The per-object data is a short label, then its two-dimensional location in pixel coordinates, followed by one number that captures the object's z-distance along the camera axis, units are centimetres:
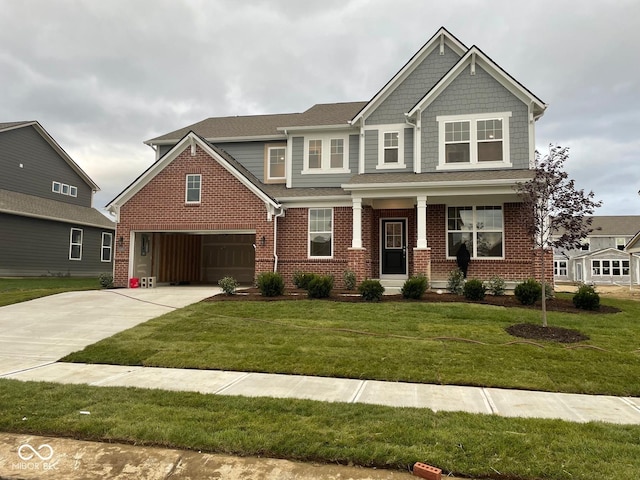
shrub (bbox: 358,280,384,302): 1192
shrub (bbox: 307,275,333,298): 1235
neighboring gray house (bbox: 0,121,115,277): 2244
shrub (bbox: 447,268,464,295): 1320
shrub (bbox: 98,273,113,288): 1583
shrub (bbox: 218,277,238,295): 1327
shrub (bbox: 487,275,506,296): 1304
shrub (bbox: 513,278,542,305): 1145
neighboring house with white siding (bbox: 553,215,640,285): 3691
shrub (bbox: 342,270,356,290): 1414
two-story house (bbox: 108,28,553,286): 1470
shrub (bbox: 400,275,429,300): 1205
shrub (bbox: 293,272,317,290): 1274
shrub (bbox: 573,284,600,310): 1095
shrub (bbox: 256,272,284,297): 1262
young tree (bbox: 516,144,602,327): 884
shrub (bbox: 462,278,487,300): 1190
